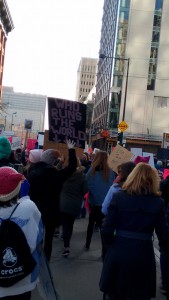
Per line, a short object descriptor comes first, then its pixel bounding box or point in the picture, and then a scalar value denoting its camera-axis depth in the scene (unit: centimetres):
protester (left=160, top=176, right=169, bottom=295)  584
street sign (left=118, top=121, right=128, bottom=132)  2544
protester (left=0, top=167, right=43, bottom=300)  327
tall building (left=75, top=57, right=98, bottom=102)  16850
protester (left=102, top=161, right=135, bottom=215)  525
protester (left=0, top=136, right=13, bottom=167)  598
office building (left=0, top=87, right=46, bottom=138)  18025
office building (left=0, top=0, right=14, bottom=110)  6398
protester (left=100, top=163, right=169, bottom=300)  395
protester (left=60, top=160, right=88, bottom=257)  746
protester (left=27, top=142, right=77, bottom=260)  617
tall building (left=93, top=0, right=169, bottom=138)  5269
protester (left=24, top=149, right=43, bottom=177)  671
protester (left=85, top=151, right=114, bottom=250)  761
